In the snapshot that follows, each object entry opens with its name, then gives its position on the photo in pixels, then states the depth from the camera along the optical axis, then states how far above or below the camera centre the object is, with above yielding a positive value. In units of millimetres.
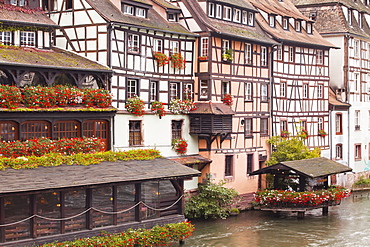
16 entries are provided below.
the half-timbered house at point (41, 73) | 29484 +1967
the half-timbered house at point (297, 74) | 44469 +2824
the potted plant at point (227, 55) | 38969 +3395
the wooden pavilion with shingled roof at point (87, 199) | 24656 -2903
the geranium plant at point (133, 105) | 34500 +676
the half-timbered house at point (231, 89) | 38219 +1655
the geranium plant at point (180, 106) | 36938 +672
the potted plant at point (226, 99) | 39219 +1079
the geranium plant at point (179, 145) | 37125 -1294
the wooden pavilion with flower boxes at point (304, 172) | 36628 -2718
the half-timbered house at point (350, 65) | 51688 +3818
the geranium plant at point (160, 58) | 35969 +3005
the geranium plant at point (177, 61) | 36875 +2943
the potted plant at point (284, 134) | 44188 -888
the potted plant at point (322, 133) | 48016 -902
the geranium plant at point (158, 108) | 35875 +556
